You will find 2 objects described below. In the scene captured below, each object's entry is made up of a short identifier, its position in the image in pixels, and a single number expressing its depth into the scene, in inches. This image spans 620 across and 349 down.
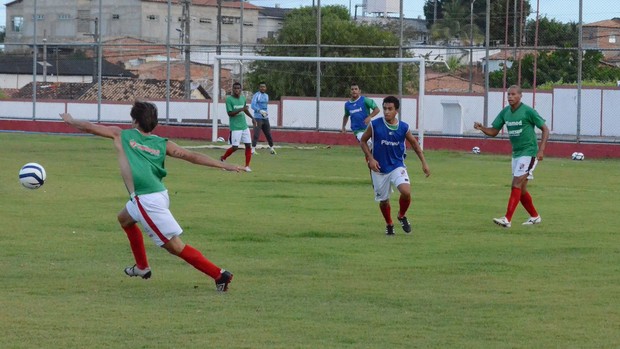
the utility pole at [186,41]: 1640.0
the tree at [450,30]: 2493.1
